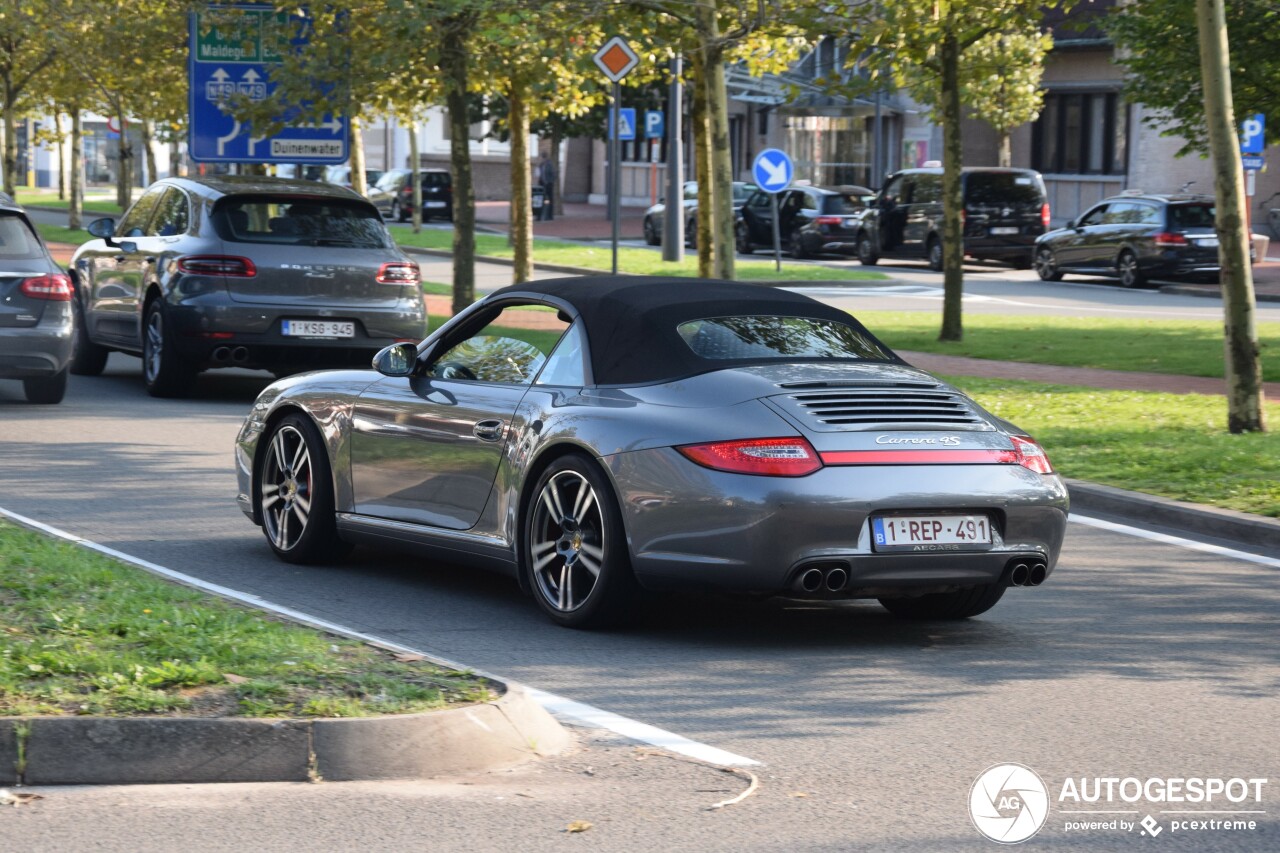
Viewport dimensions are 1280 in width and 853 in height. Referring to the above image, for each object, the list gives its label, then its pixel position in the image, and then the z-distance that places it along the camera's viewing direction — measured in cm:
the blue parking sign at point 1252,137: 3254
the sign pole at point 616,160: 2573
